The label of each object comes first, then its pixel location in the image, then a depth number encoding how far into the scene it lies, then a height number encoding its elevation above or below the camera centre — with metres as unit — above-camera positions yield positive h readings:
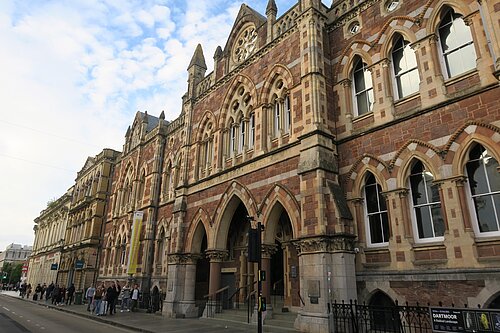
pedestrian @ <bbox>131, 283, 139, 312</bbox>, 20.85 -0.68
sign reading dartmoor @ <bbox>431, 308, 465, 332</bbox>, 7.12 -0.61
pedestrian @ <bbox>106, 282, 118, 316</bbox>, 19.03 -0.62
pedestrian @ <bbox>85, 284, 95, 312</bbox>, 22.40 -0.59
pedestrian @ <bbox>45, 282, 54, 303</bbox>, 33.15 -0.75
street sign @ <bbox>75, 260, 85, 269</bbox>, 30.94 +1.67
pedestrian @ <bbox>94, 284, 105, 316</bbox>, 18.67 -0.75
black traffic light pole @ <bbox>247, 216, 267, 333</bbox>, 9.12 +0.92
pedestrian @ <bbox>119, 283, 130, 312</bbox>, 21.61 -0.89
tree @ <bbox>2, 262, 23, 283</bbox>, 103.33 +2.80
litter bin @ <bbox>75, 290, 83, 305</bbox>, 28.92 -1.08
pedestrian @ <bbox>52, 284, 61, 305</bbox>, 27.91 -0.85
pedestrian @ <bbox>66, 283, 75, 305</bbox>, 28.40 -0.76
